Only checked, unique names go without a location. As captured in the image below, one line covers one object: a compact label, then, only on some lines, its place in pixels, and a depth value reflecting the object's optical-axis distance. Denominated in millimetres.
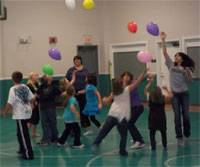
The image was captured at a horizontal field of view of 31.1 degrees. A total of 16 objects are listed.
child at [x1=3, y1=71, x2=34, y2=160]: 6051
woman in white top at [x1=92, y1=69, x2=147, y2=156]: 5952
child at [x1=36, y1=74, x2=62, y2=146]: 7094
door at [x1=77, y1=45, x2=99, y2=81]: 15115
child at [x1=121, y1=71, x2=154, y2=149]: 6523
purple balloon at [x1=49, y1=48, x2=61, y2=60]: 8891
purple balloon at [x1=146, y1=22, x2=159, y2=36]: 7645
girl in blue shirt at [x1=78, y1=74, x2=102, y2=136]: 7594
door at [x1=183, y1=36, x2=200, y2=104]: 12125
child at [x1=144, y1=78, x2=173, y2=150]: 6363
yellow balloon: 9695
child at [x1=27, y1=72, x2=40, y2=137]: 7632
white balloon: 9477
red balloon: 9102
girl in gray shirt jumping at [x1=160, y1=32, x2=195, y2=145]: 6887
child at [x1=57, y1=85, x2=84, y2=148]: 6777
